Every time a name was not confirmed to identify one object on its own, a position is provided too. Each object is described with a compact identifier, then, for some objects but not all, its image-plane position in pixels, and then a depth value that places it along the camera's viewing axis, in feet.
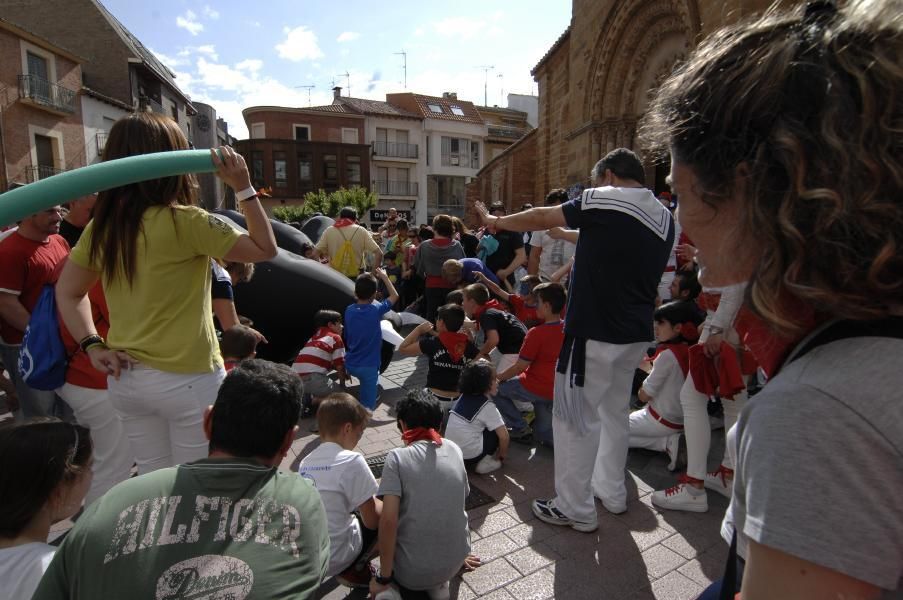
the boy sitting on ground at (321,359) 16.90
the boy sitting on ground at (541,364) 14.37
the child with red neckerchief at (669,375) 12.85
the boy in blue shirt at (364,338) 17.39
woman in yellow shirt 7.09
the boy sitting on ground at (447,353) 15.67
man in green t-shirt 4.26
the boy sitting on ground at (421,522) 8.38
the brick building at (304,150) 140.87
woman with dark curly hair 2.05
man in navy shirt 9.30
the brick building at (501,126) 156.66
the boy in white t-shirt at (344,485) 8.50
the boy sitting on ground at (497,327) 16.88
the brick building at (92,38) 90.22
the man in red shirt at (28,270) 10.36
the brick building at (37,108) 64.64
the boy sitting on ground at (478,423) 12.96
